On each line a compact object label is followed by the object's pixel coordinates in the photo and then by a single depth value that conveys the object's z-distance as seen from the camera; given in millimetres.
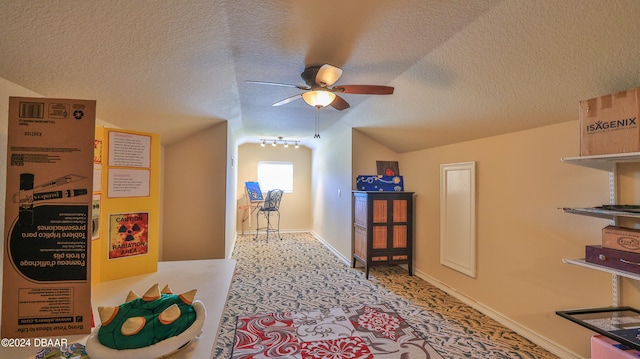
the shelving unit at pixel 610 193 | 1474
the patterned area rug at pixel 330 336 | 2117
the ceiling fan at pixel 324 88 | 2115
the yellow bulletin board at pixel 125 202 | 1122
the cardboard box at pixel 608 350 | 1485
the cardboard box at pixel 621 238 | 1508
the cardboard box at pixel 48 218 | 759
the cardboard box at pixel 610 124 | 1415
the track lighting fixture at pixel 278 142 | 6521
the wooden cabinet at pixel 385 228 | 3805
